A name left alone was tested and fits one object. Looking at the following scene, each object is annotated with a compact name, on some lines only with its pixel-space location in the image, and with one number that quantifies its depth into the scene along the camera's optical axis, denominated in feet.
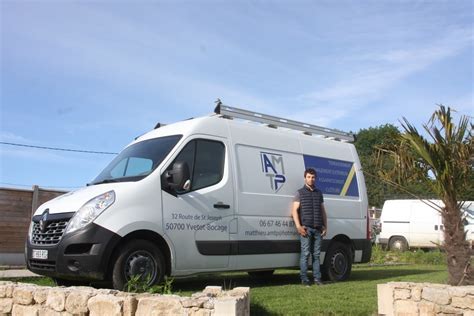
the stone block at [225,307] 14.11
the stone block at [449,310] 18.69
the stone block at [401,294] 19.80
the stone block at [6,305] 18.92
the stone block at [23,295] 18.28
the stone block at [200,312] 14.48
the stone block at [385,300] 19.89
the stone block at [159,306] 14.97
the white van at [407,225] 72.28
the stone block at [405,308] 19.60
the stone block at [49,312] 17.04
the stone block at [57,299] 17.12
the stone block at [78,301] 16.62
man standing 28.14
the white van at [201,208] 21.52
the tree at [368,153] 154.92
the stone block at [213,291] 16.53
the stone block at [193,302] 14.75
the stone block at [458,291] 18.78
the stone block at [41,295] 17.79
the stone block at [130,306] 15.61
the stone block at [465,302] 18.58
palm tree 22.11
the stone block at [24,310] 18.01
